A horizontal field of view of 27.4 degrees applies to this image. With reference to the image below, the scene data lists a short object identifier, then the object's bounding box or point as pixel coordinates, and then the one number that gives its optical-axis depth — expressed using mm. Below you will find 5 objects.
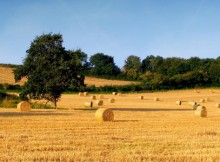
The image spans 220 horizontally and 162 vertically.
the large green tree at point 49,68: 33438
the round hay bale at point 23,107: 28594
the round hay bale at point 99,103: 42053
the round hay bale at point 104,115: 22641
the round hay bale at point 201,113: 28156
